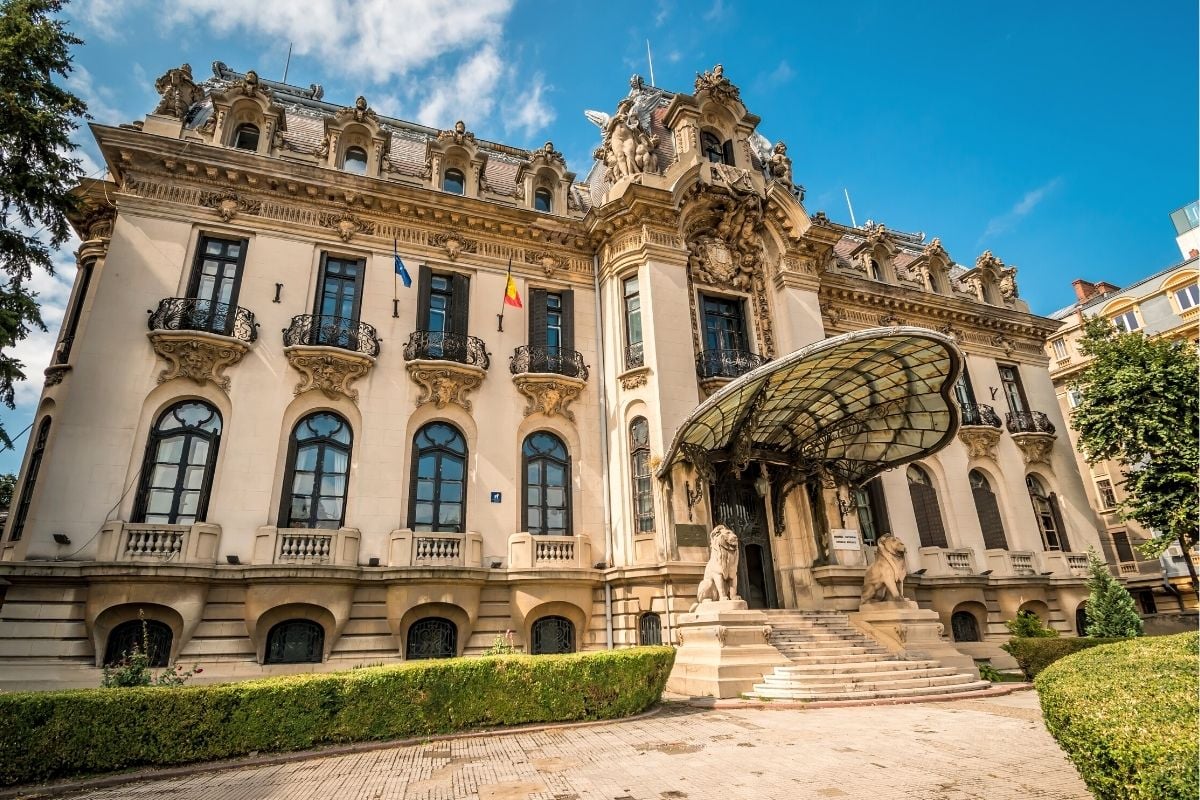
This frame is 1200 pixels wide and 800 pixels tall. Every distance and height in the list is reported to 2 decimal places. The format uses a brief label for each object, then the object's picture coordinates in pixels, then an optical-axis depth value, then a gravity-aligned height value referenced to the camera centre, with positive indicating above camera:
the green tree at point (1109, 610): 17.98 -0.62
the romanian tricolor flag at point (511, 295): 17.67 +8.71
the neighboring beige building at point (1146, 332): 30.33 +13.26
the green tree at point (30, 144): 12.98 +10.30
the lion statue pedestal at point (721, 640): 12.75 -0.77
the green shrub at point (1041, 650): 14.80 -1.38
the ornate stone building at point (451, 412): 13.89 +5.03
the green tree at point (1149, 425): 18.92 +4.96
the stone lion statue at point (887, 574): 16.30 +0.57
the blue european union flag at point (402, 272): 16.80 +9.03
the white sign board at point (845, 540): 17.30 +1.57
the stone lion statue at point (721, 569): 14.27 +0.76
